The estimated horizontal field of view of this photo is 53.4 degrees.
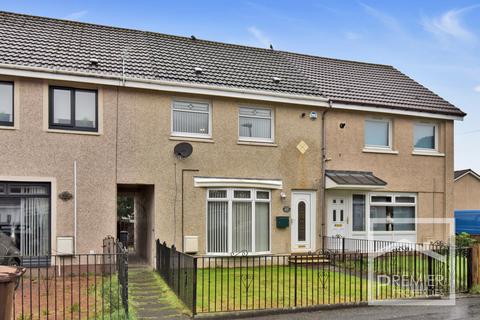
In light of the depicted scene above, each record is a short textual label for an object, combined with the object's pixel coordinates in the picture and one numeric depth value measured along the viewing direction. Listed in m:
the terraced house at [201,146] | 13.25
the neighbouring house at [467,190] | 34.36
